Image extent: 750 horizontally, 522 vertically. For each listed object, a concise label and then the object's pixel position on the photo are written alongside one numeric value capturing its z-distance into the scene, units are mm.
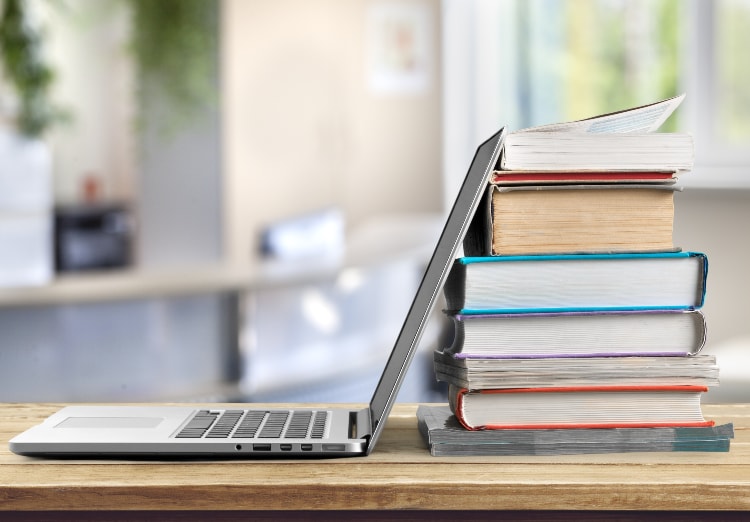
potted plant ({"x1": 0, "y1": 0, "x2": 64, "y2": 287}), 5570
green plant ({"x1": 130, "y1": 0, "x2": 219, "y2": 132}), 5969
